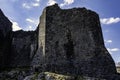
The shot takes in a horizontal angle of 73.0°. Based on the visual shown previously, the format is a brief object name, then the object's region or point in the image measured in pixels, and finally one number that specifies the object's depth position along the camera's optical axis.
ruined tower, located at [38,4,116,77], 7.82
